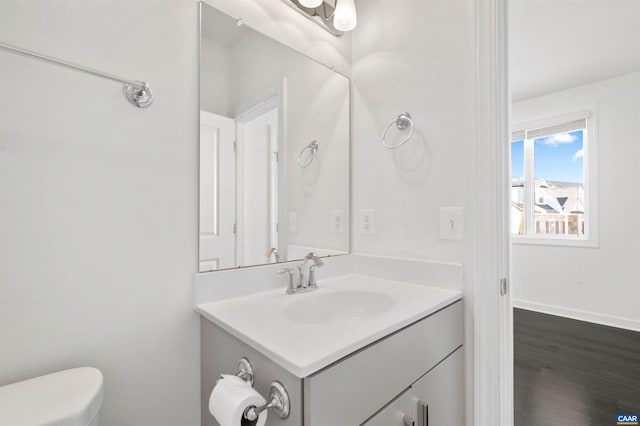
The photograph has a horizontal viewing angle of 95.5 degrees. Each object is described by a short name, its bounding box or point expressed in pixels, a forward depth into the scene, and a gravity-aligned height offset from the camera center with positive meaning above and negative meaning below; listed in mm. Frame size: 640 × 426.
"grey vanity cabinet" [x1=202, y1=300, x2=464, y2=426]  602 -417
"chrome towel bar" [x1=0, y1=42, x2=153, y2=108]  625 +357
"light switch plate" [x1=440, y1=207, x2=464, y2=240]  1130 -36
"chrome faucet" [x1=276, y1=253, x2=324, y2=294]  1127 -256
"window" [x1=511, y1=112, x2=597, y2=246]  3152 +375
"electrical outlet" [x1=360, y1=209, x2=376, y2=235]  1419 -39
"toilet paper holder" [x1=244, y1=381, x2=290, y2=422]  608 -409
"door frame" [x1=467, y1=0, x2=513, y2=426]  1050 -22
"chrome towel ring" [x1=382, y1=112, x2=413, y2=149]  1265 +398
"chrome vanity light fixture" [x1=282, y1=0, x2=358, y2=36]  1271 +916
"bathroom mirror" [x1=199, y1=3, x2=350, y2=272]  1029 +271
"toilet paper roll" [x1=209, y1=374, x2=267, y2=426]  586 -391
